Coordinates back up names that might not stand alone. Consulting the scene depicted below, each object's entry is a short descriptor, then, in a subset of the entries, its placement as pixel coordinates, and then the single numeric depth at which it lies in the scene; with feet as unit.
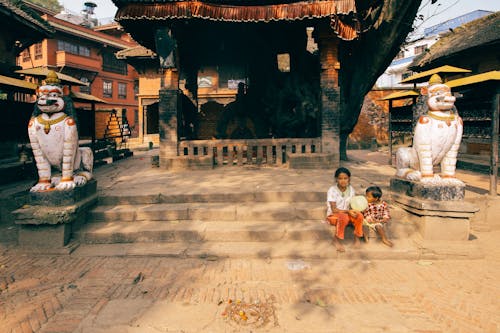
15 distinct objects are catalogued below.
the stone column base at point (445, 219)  15.23
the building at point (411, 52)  118.32
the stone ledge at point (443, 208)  15.15
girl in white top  15.03
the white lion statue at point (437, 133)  15.52
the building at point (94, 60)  89.20
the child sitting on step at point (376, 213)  15.40
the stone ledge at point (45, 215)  15.32
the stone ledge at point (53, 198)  15.81
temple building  26.63
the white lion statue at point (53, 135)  15.90
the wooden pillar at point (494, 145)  18.45
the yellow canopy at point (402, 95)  35.33
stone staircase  14.97
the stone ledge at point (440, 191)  15.65
